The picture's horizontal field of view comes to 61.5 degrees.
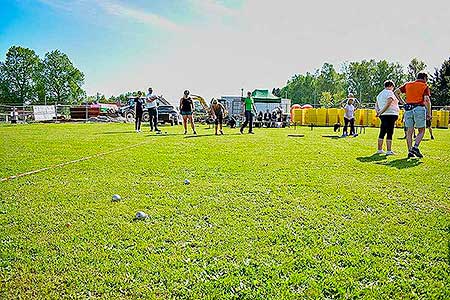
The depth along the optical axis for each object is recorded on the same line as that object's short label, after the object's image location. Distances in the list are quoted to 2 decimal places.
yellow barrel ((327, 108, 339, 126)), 34.09
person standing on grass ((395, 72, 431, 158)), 8.84
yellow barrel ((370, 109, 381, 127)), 32.59
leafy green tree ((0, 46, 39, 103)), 85.62
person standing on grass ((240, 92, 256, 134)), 17.28
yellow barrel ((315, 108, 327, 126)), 34.38
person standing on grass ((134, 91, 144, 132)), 16.92
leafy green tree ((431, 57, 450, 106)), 58.62
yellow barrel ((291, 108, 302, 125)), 34.56
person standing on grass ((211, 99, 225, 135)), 17.36
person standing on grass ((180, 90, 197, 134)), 15.70
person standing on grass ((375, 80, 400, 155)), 9.34
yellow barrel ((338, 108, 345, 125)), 33.25
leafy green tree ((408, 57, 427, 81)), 84.55
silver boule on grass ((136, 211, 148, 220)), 3.84
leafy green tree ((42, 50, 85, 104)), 90.44
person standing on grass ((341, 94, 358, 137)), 16.59
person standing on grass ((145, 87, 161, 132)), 17.14
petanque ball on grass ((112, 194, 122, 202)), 4.57
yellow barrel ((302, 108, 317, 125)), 34.72
